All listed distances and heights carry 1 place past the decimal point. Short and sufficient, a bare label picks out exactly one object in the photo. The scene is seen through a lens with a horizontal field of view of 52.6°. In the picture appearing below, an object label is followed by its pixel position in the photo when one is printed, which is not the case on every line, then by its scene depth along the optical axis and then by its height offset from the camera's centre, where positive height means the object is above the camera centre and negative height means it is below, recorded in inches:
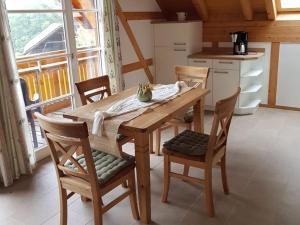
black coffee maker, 173.5 -6.2
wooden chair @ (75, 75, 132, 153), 103.1 -18.2
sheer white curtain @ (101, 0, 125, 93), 145.0 -4.3
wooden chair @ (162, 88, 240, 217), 82.2 -33.4
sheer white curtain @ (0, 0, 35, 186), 103.0 -28.3
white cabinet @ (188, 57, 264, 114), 169.9 -27.1
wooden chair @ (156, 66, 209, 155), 117.1 -19.5
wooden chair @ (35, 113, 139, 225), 68.1 -33.2
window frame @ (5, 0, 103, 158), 126.7 -7.0
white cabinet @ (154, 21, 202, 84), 183.6 -6.8
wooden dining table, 78.7 -22.8
